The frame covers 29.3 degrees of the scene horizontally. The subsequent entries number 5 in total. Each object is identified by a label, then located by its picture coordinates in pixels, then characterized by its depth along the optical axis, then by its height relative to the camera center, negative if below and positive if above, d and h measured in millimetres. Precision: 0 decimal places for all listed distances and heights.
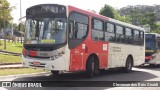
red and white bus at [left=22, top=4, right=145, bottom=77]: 13023 +210
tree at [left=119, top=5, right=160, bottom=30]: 65312 +5628
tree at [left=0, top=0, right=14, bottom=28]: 35781 +4023
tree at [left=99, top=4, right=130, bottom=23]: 76625 +8237
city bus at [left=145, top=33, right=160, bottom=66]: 25344 -434
